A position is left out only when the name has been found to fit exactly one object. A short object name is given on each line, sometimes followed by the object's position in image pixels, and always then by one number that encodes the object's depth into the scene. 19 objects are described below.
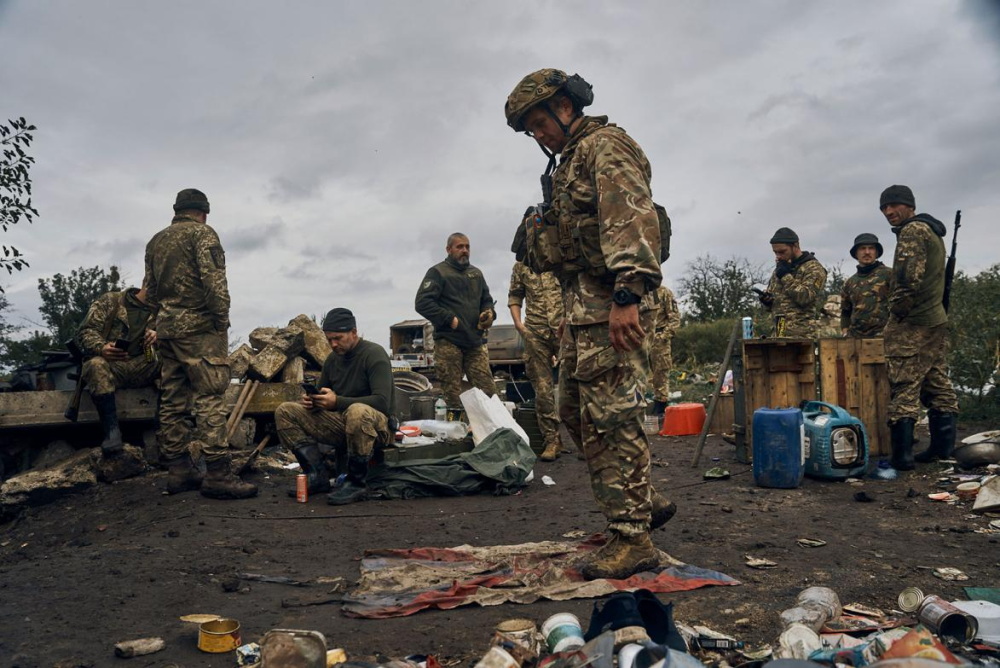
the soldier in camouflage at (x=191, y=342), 6.11
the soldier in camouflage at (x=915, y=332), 6.31
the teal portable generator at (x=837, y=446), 6.13
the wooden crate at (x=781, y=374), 7.16
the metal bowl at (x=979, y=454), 6.04
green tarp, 6.22
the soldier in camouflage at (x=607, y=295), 3.40
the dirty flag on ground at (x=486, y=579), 3.30
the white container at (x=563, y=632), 2.52
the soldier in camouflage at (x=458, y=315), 7.70
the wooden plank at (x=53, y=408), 6.73
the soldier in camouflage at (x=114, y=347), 6.58
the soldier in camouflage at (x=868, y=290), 7.51
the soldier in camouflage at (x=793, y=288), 8.08
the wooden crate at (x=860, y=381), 6.97
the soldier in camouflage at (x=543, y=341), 7.89
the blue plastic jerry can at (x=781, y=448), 5.90
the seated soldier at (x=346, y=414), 6.02
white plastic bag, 6.75
